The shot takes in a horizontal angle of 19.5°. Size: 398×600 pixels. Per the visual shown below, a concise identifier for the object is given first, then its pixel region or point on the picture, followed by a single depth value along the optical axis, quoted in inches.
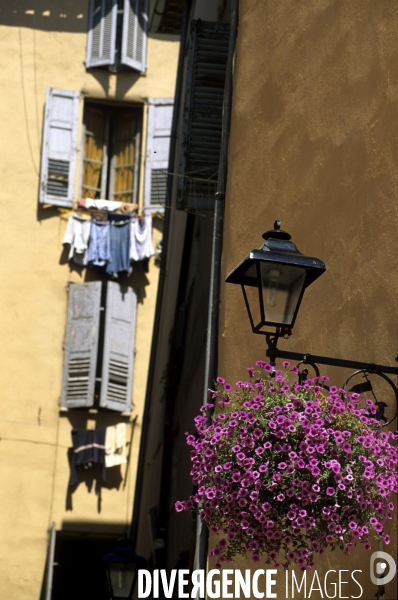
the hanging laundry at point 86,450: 622.8
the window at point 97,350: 641.6
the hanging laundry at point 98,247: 651.5
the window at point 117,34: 688.4
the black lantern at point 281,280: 205.8
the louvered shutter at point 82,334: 644.7
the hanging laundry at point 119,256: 652.7
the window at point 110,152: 695.7
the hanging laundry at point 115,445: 624.4
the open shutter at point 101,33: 687.7
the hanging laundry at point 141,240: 656.4
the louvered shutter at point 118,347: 648.4
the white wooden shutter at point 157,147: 674.8
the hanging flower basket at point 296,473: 179.9
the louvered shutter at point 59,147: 665.0
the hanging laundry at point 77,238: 650.2
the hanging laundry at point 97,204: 666.8
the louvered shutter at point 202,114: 427.5
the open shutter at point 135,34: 691.4
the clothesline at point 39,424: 617.0
